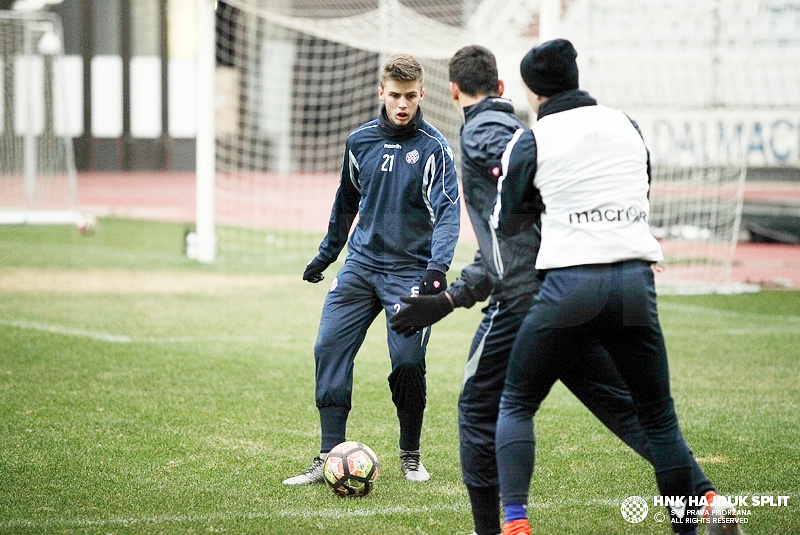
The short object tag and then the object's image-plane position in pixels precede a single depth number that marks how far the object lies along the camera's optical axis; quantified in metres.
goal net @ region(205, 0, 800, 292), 26.64
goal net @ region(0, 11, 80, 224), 42.78
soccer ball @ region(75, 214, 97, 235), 36.97
